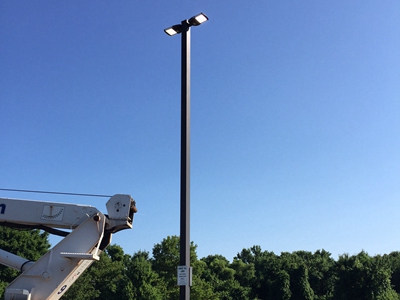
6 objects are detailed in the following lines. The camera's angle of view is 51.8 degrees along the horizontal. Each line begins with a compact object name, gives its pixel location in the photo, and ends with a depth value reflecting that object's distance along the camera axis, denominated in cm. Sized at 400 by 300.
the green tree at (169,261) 3862
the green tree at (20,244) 4322
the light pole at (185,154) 793
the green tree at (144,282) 3700
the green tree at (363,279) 4219
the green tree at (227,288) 5160
